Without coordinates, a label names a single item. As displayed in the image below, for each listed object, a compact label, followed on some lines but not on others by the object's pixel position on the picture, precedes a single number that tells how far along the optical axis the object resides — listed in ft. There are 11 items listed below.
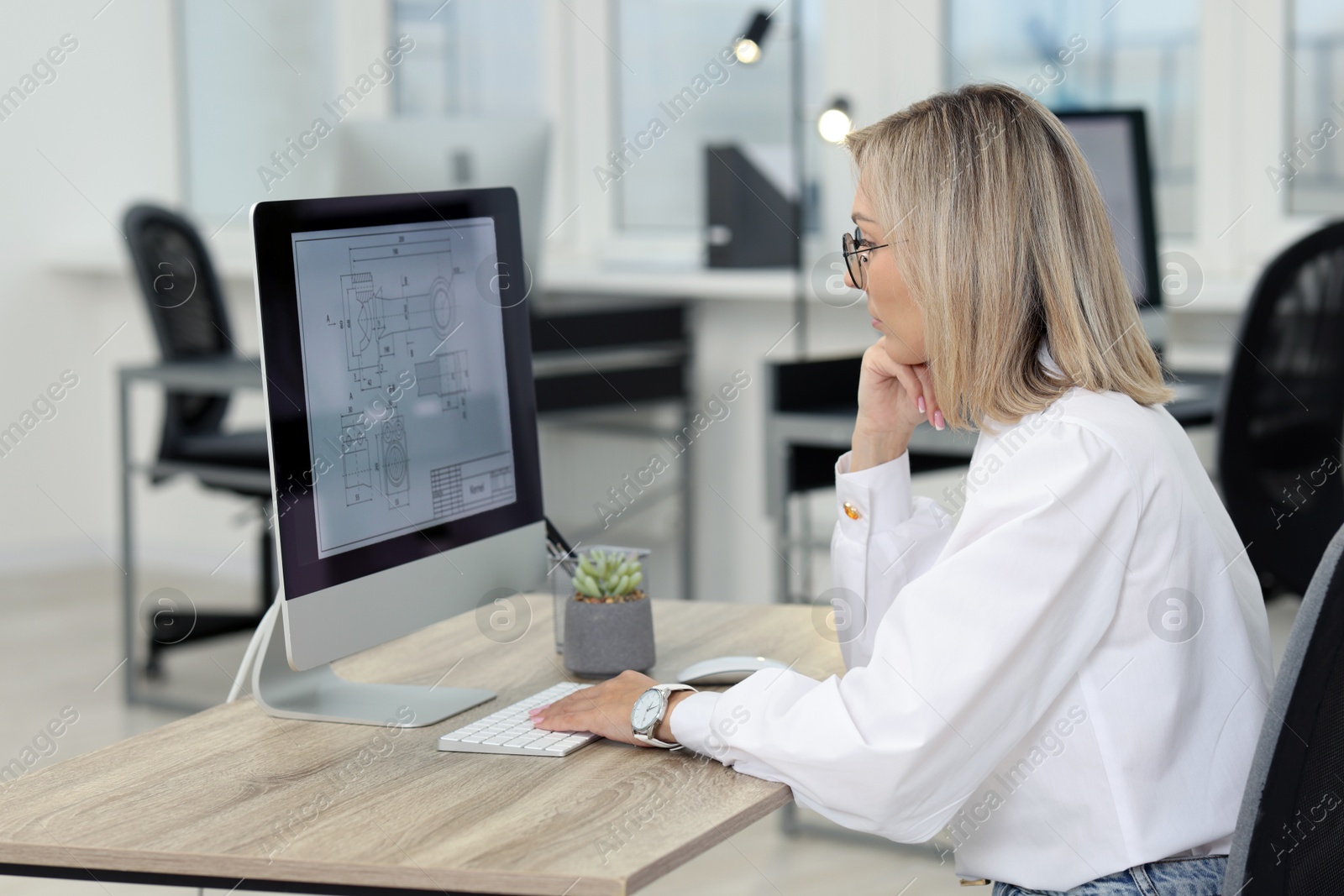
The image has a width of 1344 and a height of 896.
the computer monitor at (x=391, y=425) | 9.63
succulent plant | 10.30
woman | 8.98
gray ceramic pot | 10.25
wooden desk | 8.76
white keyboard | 9.52
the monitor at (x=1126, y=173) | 15.45
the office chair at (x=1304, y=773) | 8.69
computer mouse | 10.04
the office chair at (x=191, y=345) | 18.94
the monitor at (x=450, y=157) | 18.40
